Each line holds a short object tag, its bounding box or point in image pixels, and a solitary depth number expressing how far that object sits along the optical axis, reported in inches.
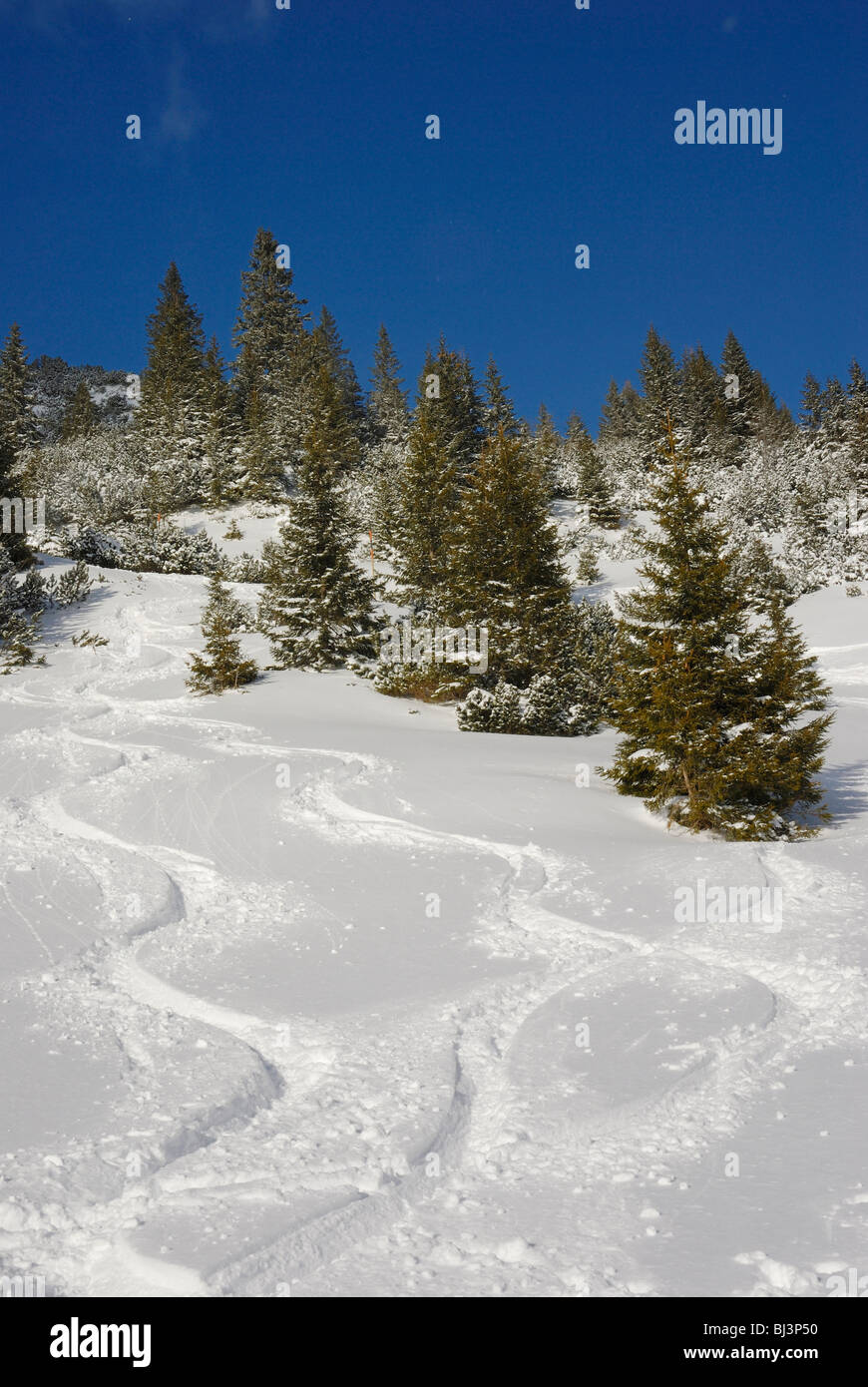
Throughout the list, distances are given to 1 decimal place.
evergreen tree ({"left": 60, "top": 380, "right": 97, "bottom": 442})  2423.7
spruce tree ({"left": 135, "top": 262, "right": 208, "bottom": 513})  1721.2
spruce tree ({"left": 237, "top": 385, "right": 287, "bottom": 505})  1706.4
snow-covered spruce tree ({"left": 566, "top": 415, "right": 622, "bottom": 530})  1701.5
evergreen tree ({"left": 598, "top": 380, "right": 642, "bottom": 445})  2716.0
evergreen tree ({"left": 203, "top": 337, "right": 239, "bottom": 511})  1717.5
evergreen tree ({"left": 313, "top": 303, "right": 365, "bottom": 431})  2417.9
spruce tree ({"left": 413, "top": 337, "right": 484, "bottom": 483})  1854.1
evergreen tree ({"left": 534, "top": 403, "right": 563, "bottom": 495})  1938.6
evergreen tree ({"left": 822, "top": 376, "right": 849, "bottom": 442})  2197.0
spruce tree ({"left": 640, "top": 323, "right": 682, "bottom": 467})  2186.3
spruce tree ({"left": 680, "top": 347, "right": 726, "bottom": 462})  2261.3
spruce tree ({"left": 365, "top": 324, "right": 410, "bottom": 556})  1439.5
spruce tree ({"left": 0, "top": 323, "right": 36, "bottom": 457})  2055.9
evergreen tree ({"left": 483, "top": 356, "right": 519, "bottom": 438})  1930.4
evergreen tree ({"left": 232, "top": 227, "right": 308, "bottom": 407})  2464.3
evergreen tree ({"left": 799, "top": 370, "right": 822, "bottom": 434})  2664.9
